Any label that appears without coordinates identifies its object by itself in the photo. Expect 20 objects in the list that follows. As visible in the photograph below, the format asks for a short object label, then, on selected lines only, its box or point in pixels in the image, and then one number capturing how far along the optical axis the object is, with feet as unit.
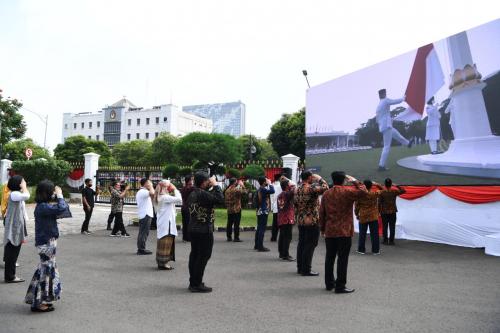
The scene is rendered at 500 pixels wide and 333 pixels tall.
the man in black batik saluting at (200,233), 19.15
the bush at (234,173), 61.62
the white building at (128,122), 285.23
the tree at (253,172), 60.11
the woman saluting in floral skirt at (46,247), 15.84
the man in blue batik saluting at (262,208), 31.68
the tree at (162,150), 196.54
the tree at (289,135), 130.93
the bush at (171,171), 62.59
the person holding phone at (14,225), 19.71
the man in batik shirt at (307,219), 23.07
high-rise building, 483.10
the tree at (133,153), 208.13
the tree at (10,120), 77.10
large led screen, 34.94
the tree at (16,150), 153.17
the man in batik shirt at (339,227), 19.35
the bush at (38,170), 79.30
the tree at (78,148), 189.40
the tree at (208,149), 62.44
